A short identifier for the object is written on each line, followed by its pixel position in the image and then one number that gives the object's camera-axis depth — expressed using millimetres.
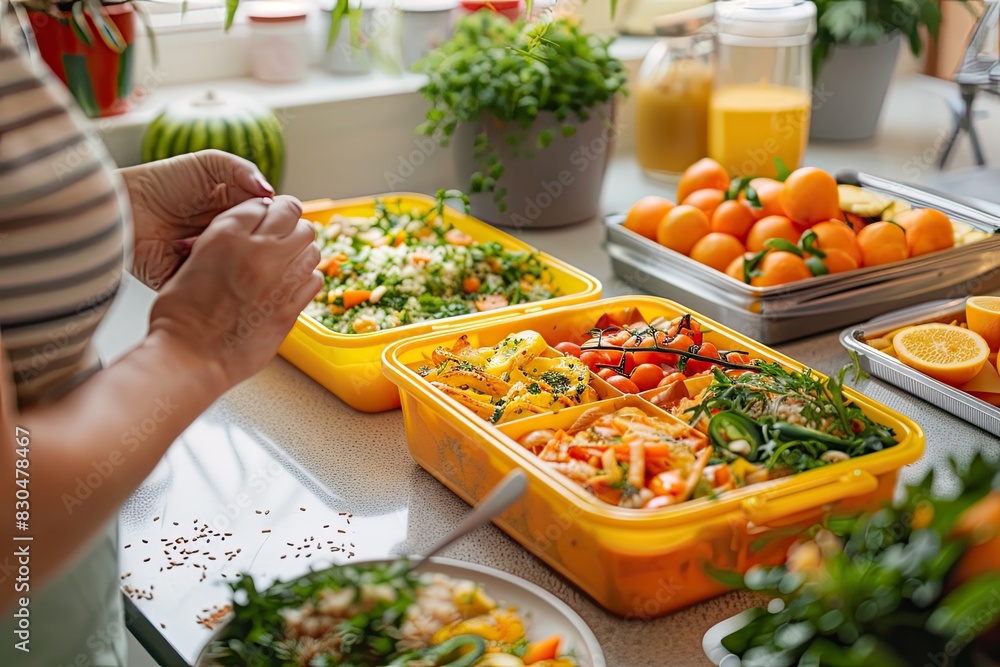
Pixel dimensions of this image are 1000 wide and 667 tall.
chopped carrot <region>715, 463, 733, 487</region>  852
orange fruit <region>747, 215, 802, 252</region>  1381
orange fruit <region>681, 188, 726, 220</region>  1473
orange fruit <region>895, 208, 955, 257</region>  1397
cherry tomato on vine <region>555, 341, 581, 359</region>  1139
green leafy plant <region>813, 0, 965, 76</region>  2006
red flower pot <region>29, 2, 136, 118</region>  1568
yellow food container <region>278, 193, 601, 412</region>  1174
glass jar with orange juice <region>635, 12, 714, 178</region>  1845
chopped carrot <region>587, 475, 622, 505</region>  846
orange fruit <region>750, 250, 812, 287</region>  1318
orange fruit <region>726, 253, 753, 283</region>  1354
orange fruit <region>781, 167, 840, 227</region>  1381
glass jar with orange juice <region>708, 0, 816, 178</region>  1738
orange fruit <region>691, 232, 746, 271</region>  1381
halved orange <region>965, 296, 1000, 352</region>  1191
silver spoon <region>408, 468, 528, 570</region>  732
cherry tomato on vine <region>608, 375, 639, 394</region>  1068
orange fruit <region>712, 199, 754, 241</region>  1418
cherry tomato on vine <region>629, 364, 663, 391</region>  1081
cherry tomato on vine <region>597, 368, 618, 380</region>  1091
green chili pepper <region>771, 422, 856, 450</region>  898
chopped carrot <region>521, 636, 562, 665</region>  752
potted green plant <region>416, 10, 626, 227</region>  1583
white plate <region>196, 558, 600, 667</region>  743
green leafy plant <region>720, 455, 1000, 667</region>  560
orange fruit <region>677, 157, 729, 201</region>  1527
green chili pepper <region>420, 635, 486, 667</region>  728
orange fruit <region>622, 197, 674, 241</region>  1490
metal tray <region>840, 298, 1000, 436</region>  1111
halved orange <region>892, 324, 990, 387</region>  1153
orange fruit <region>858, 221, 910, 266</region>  1374
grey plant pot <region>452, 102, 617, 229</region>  1637
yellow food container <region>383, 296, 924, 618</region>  802
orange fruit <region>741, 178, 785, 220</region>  1428
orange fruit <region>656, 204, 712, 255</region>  1429
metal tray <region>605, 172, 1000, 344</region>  1307
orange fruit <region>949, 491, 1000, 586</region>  570
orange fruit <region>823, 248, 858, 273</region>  1350
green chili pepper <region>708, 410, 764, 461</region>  906
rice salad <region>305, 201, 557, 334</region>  1292
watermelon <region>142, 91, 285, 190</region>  1598
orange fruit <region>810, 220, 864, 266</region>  1361
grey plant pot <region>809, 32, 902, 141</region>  2062
